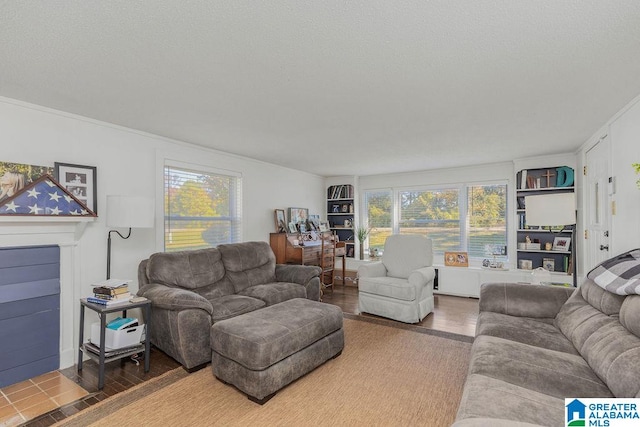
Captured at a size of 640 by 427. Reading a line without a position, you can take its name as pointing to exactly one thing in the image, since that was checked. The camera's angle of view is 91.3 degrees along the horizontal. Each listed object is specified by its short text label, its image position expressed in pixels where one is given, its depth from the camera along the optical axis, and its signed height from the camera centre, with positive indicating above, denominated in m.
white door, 3.18 +0.12
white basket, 2.54 -1.03
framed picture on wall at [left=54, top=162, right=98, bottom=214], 2.78 +0.29
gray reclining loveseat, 2.61 -0.81
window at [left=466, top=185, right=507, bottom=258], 5.25 -0.11
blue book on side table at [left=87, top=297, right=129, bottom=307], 2.53 -0.73
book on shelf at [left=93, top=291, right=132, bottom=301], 2.56 -0.70
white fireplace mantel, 2.55 -0.29
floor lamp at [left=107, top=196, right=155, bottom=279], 2.77 +0.00
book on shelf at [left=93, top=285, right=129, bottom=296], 2.58 -0.65
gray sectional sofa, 1.32 -0.80
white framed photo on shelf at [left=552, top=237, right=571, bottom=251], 4.57 -0.44
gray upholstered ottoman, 2.16 -1.00
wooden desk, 5.10 -0.61
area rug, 1.98 -1.31
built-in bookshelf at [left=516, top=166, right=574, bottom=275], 4.56 -0.31
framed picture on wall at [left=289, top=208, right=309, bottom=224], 5.52 -0.04
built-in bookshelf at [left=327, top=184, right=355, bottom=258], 6.52 +0.00
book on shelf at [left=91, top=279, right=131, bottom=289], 2.61 -0.61
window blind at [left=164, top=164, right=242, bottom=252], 3.78 +0.06
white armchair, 3.77 -0.87
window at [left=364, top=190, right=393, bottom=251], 6.34 -0.04
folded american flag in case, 2.41 +0.09
